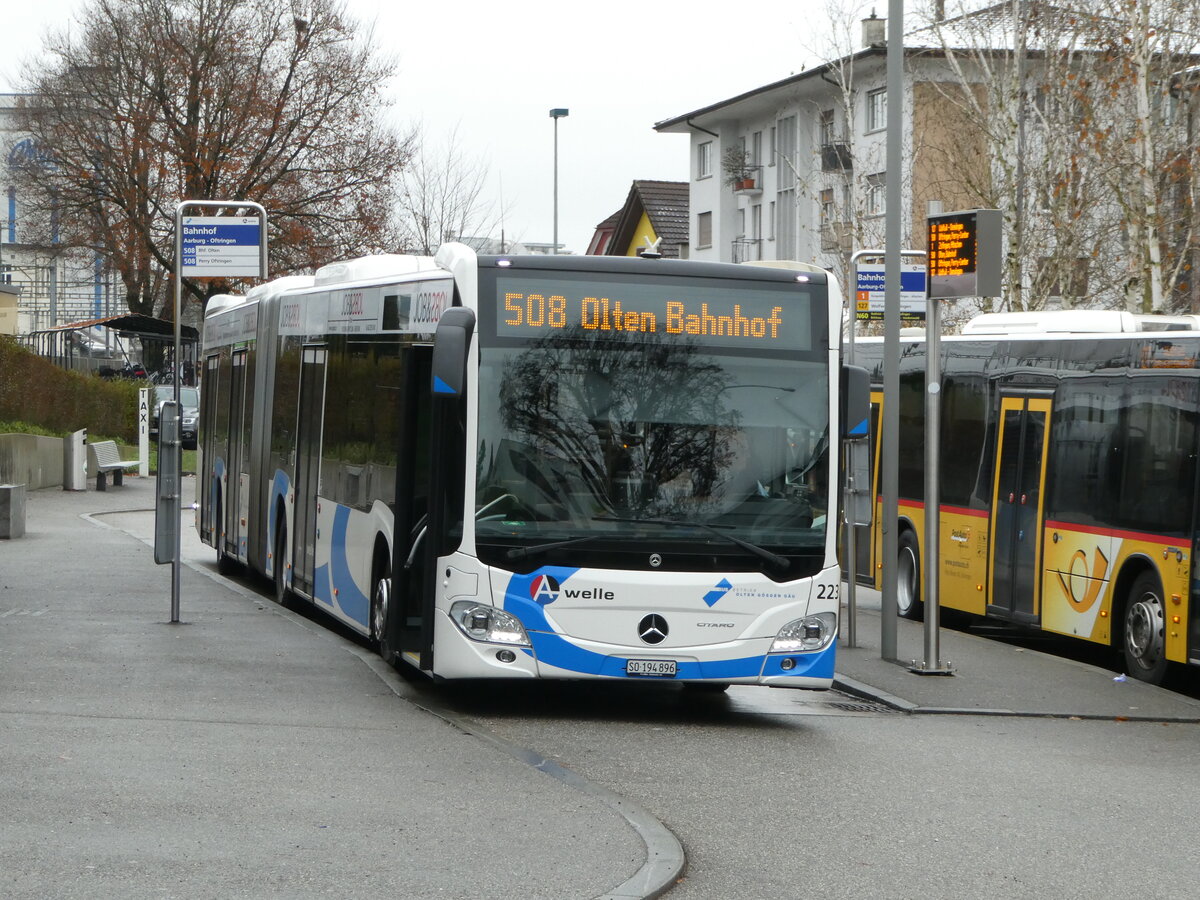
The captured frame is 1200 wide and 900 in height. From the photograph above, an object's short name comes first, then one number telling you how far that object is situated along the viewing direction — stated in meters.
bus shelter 47.28
